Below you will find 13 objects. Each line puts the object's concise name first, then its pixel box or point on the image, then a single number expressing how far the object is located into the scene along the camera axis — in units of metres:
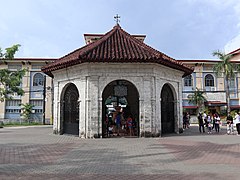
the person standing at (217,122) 17.12
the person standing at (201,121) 17.02
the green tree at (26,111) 35.84
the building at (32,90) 37.41
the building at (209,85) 39.31
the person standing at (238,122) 15.62
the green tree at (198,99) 37.53
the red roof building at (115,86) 12.76
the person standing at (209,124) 16.56
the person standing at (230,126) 15.91
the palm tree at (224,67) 34.03
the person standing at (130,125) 13.97
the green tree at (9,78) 25.22
